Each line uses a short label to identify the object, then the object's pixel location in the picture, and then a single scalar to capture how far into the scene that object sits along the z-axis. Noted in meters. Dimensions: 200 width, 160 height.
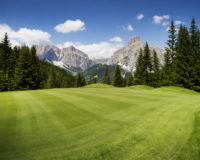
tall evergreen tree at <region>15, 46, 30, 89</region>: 48.68
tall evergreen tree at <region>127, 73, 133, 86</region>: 78.82
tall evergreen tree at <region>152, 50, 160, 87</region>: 60.19
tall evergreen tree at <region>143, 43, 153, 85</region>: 56.32
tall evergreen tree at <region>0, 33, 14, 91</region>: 50.61
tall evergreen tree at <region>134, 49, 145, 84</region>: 56.84
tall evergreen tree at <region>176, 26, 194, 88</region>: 40.42
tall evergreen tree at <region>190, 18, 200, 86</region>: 40.13
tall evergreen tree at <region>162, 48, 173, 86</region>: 46.11
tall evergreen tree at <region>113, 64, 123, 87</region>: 73.10
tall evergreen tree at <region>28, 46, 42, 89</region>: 49.97
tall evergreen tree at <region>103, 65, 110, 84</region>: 86.11
